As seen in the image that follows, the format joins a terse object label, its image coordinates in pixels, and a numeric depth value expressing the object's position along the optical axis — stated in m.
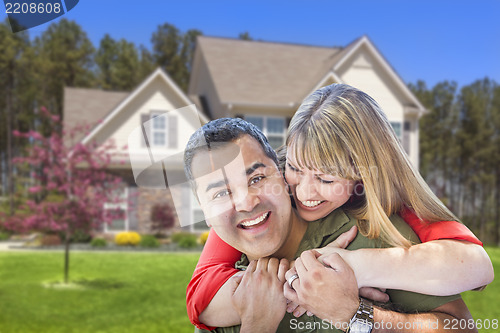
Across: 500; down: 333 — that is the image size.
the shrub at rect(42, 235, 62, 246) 13.14
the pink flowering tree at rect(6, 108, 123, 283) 9.06
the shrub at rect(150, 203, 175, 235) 12.45
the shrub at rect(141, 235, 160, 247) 11.77
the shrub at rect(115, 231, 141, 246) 11.98
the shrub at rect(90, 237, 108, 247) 11.93
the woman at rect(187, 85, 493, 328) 1.29
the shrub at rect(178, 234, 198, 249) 11.25
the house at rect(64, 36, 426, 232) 8.80
